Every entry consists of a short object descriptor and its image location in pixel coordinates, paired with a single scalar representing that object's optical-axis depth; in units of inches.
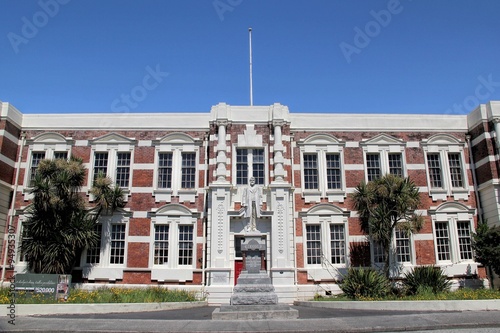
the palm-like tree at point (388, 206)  872.3
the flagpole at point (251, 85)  1057.1
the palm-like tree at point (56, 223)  862.5
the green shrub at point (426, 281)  819.4
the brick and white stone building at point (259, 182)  927.7
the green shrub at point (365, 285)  779.4
